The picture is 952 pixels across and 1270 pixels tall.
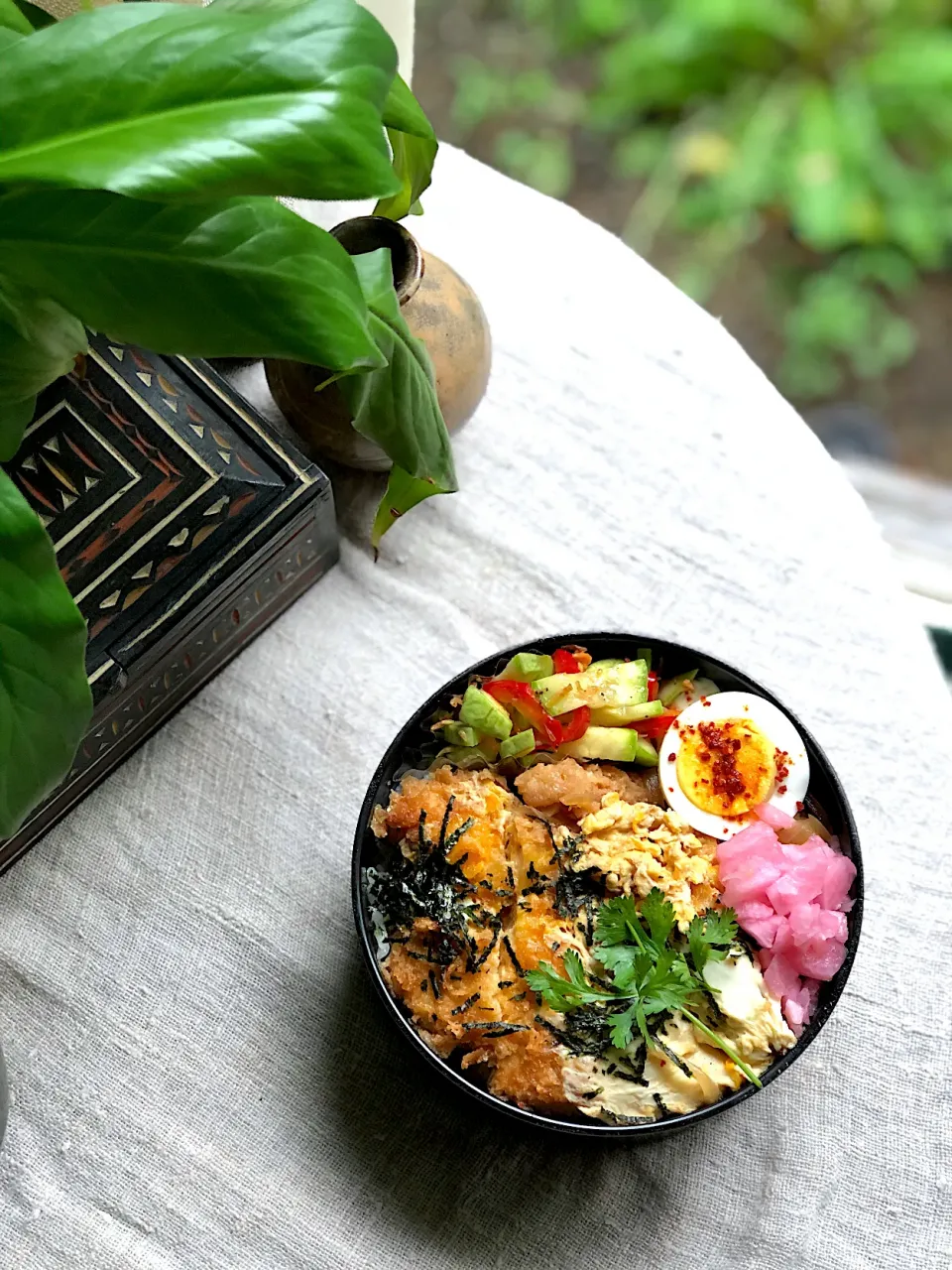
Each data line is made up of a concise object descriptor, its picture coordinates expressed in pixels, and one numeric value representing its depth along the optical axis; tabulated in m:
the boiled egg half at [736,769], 0.43
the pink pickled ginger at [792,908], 0.40
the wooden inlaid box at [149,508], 0.42
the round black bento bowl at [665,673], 0.38
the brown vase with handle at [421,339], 0.43
